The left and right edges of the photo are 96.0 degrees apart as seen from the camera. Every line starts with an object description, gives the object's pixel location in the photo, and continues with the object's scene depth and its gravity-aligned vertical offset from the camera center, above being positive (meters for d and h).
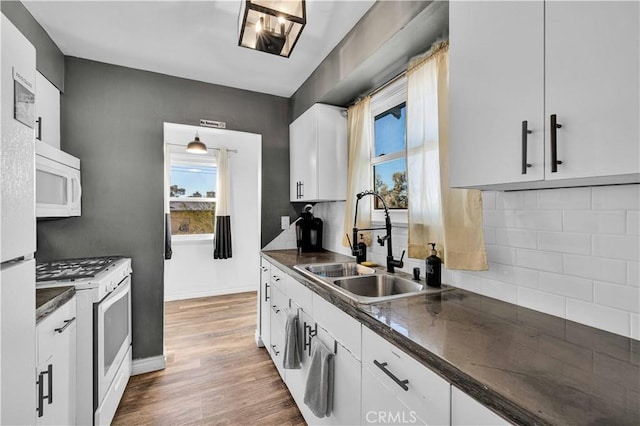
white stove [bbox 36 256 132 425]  1.55 -0.69
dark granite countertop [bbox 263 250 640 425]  0.60 -0.40
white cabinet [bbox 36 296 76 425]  1.18 -0.70
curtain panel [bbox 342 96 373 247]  2.24 +0.38
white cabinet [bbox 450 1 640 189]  0.72 +0.35
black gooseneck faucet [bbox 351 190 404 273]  1.76 -0.28
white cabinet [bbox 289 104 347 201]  2.43 +0.51
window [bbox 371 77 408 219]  2.03 +0.49
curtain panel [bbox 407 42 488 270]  1.38 +0.14
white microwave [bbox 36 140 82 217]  1.56 +0.18
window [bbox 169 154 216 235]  4.15 +0.26
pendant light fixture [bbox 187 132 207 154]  3.21 +0.74
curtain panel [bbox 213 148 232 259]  4.16 -0.03
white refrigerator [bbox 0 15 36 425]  0.74 -0.05
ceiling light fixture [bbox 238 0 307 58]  1.29 +0.94
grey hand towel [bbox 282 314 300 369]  1.77 -0.84
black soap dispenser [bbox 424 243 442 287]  1.49 -0.30
